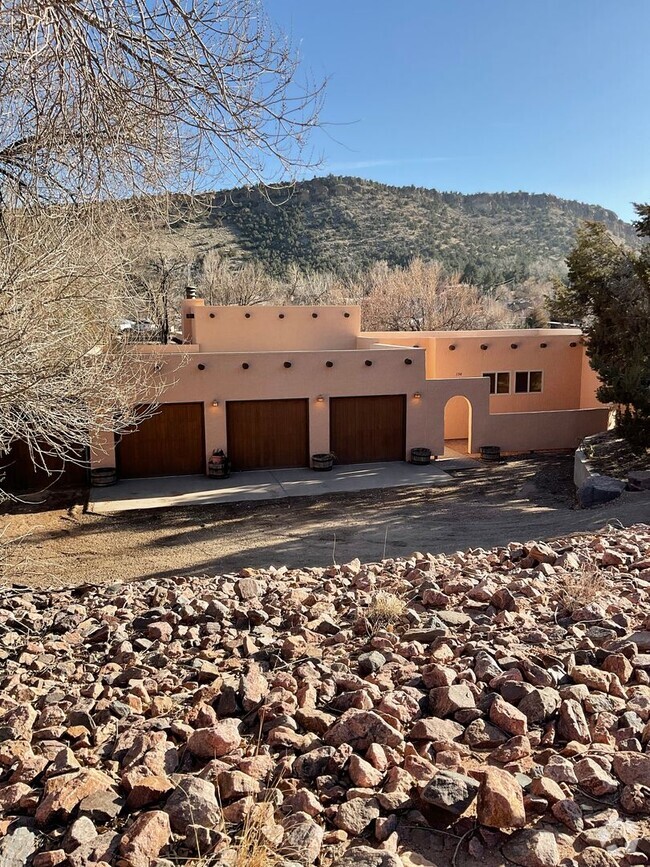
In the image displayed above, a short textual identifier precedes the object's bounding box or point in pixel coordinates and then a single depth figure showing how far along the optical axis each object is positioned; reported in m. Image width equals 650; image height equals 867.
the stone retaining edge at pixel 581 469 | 16.34
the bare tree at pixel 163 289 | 27.31
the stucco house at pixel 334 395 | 18.58
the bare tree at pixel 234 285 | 38.19
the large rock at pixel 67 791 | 2.86
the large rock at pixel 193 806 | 2.77
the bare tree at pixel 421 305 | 42.00
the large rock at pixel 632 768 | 2.97
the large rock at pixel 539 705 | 3.54
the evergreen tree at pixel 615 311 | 16.77
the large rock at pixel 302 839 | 2.62
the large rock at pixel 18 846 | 2.63
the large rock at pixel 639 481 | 13.99
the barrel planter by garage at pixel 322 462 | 19.06
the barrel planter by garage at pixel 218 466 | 18.12
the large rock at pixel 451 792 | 2.80
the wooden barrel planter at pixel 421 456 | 19.78
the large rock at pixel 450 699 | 3.63
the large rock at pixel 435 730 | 3.40
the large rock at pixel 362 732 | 3.34
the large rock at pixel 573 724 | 3.35
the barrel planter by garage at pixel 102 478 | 17.52
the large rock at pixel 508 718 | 3.43
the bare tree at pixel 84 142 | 5.13
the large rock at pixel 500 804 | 2.71
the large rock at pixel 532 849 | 2.56
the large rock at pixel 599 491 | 13.77
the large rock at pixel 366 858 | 2.56
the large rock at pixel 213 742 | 3.28
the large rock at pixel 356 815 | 2.79
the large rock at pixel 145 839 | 2.59
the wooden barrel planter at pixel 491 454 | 20.48
